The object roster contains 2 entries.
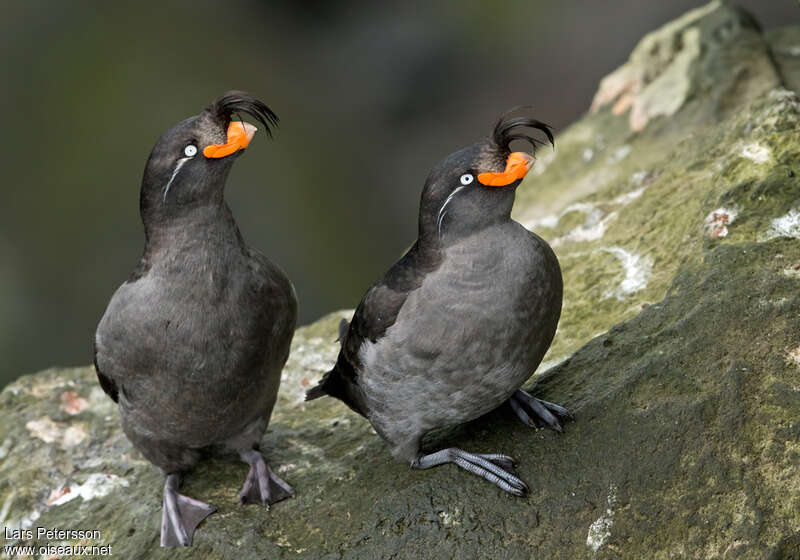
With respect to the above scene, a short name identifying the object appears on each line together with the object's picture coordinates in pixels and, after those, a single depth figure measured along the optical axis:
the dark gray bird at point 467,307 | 7.62
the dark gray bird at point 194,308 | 8.08
